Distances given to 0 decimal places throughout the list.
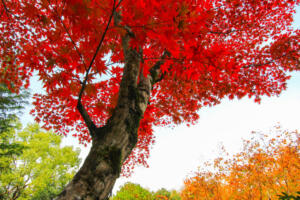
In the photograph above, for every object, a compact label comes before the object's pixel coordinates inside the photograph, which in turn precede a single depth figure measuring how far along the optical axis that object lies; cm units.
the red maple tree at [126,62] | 146
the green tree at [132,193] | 825
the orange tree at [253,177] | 916
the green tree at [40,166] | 1468
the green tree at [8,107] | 1010
